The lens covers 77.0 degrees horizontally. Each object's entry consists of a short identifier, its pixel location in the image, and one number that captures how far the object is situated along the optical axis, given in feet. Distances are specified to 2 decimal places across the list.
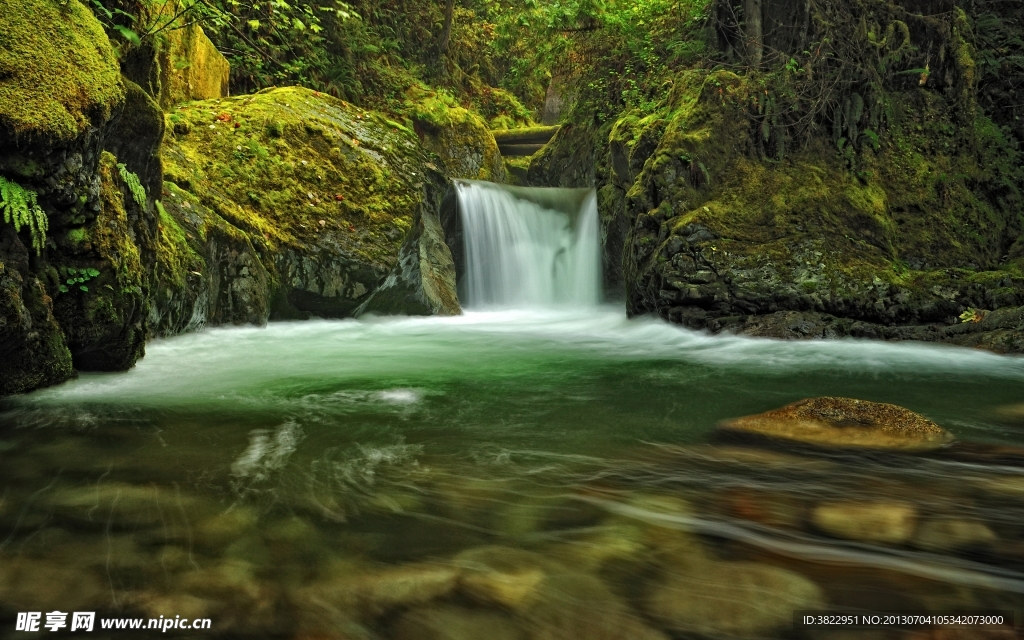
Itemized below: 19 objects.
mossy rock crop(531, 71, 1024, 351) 26.09
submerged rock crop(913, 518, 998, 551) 8.04
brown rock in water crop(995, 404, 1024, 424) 14.35
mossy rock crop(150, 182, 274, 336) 21.71
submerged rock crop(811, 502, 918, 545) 8.22
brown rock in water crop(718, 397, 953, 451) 12.17
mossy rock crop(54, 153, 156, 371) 14.60
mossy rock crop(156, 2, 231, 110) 29.50
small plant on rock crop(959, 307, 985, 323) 24.57
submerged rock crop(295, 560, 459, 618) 6.70
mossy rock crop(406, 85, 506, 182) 51.90
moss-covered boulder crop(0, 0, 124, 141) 11.98
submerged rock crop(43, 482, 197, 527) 8.28
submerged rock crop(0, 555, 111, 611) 6.39
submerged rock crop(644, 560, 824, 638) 6.42
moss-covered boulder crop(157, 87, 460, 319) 26.40
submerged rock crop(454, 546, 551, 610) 6.89
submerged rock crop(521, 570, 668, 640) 6.35
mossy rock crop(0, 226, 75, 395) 12.14
